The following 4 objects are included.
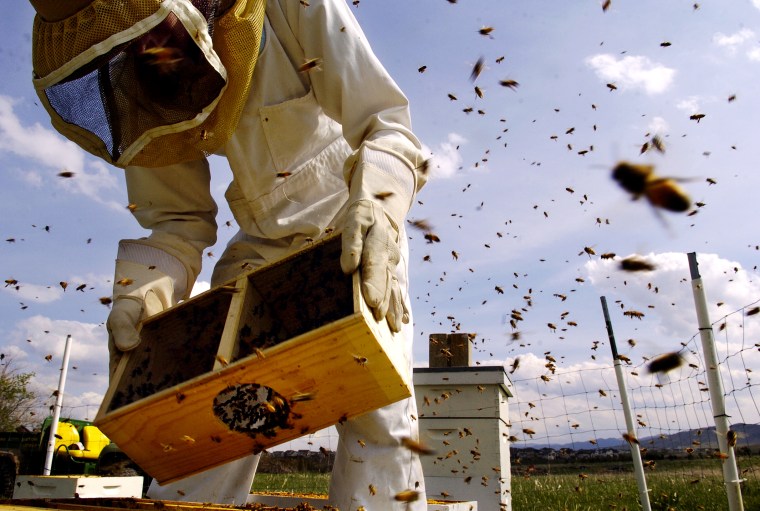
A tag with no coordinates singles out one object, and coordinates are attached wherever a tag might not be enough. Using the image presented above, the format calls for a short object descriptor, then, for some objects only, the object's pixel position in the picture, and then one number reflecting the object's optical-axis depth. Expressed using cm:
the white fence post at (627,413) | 473
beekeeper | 208
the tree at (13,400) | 1819
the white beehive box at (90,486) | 283
